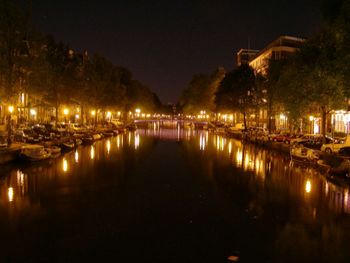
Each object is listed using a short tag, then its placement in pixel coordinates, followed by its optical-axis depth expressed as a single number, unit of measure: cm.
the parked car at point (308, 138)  3834
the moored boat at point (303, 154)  2964
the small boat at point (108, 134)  5848
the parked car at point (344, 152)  2550
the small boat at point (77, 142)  4251
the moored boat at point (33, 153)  2809
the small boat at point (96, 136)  5049
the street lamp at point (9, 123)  2980
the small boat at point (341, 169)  2317
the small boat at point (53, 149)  3138
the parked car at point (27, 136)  3588
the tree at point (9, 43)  3219
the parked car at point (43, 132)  3977
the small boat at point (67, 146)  3809
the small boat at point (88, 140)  4614
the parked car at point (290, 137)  4269
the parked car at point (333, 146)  3127
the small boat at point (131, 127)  8224
